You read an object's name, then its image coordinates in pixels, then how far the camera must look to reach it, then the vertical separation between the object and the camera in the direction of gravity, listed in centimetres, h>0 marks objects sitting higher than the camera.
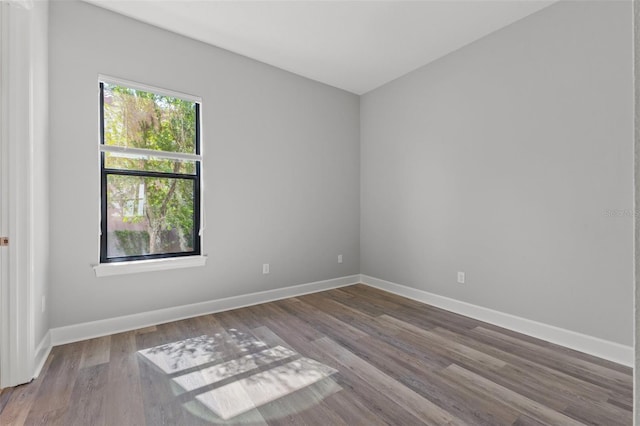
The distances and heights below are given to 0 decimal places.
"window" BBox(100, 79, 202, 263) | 269 +42
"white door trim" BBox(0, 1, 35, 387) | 181 +16
